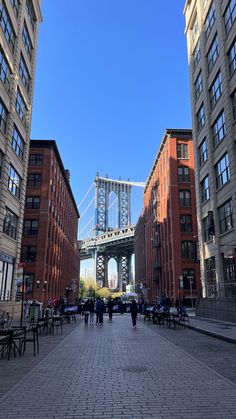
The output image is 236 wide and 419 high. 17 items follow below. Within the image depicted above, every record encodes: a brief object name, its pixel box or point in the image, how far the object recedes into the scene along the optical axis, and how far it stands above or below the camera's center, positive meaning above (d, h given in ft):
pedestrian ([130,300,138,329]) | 74.99 -0.53
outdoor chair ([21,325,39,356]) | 38.92 -2.94
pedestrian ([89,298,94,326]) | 93.15 -0.09
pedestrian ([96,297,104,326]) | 85.35 +0.03
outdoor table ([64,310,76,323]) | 91.61 -1.17
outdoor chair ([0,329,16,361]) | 36.56 -2.74
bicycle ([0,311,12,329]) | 61.14 -1.56
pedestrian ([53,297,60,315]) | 110.17 +1.52
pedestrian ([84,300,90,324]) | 86.26 +0.25
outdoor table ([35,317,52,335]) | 59.31 -2.05
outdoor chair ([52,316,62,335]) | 64.31 -1.39
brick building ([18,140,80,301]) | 168.96 +41.10
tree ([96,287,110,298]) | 424.87 +19.88
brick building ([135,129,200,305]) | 166.81 +43.99
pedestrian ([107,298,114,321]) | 97.07 +0.68
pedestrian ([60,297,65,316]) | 101.67 +0.28
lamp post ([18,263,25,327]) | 67.05 +7.06
